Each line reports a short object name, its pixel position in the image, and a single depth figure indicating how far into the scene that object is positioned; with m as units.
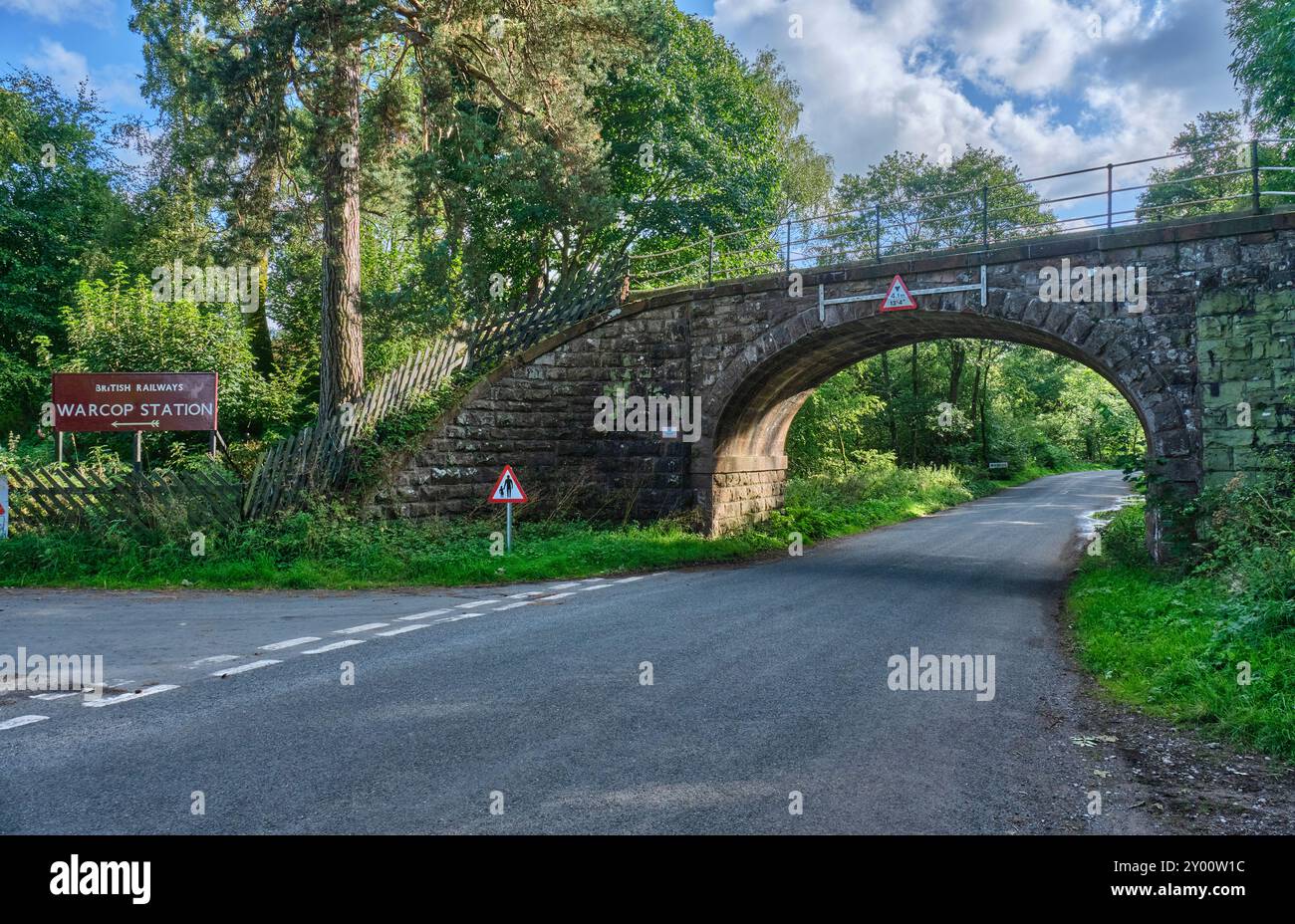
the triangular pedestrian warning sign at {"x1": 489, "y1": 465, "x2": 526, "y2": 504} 13.28
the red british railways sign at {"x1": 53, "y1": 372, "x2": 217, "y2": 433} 12.97
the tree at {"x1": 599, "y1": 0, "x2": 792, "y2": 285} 23.23
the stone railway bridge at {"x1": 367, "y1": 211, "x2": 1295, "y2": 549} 11.35
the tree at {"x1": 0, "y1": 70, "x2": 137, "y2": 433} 22.88
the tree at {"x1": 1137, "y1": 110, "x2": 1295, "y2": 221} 30.81
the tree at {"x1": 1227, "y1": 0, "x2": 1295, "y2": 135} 17.78
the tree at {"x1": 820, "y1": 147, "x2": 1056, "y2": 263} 40.19
